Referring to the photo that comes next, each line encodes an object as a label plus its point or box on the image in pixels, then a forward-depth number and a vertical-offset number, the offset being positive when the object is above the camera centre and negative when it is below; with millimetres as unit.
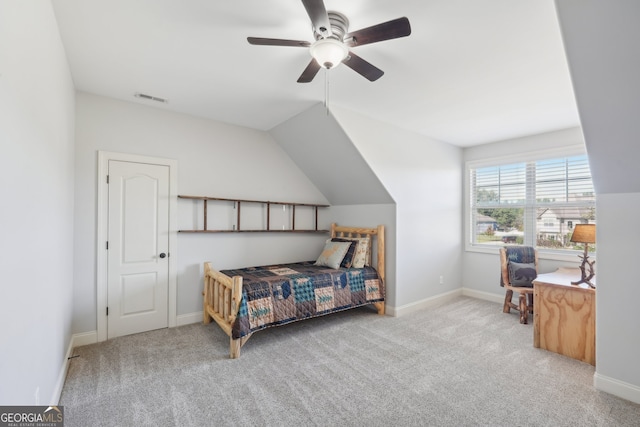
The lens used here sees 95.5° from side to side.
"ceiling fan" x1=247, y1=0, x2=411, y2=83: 1559 +1030
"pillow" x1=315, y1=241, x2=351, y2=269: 3912 -582
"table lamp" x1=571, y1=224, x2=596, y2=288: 2867 -222
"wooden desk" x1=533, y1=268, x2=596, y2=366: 2672 -1004
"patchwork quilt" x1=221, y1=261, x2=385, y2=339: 2916 -922
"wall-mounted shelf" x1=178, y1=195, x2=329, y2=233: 3645 -24
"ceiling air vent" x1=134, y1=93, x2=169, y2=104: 3055 +1206
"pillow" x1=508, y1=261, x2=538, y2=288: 3775 -791
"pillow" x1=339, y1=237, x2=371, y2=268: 3949 -561
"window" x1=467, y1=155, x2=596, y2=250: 3877 +185
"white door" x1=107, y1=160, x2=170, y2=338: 3143 -426
